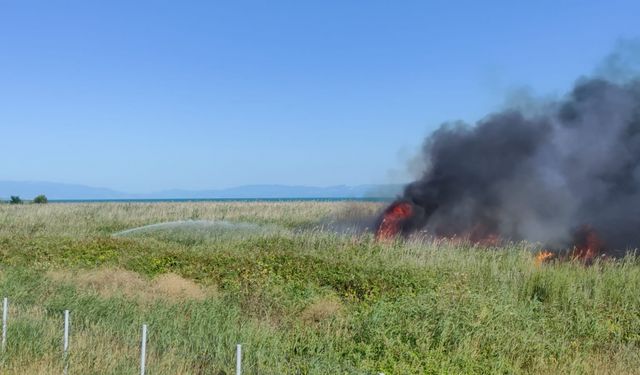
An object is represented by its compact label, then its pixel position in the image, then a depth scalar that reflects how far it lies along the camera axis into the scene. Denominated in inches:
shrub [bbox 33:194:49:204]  2567.7
